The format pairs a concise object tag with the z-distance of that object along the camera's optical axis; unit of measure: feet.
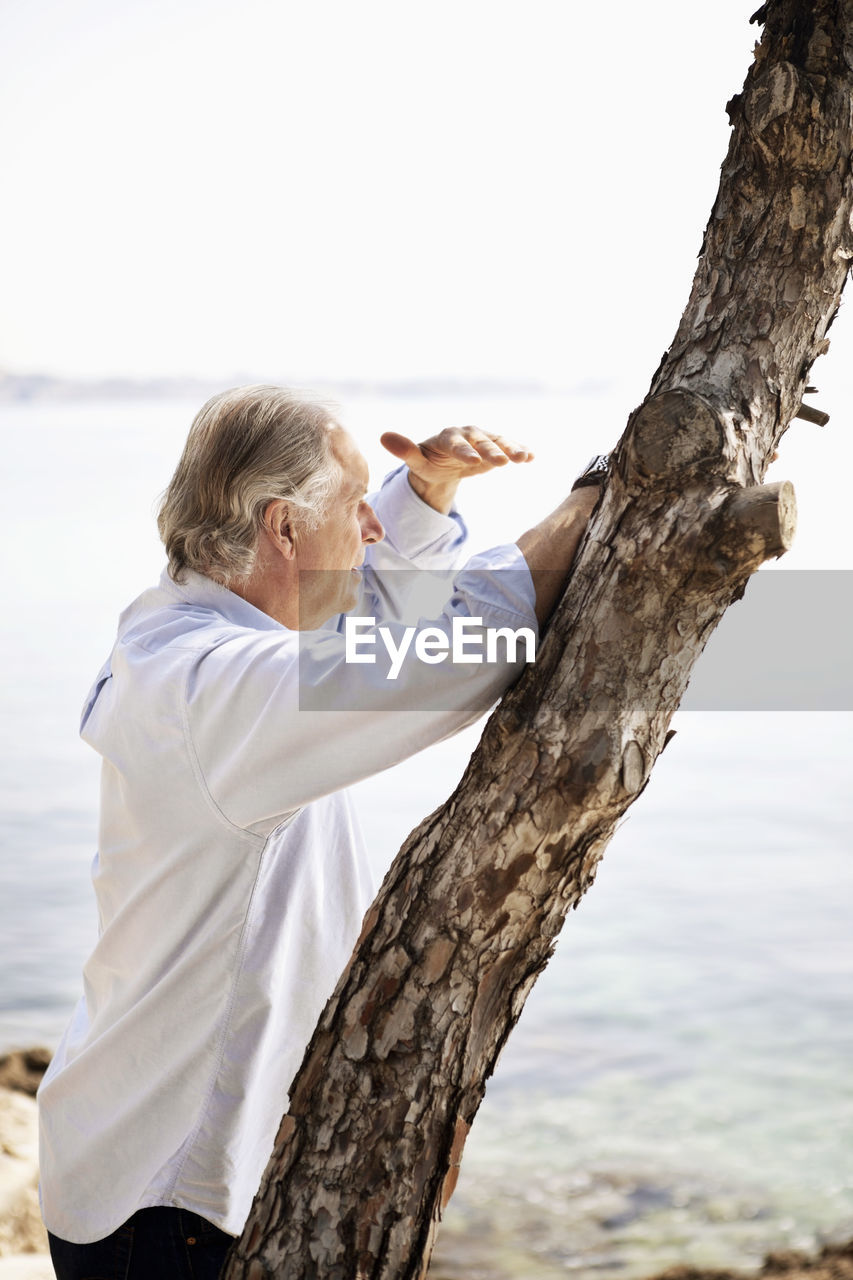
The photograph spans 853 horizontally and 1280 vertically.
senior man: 3.71
